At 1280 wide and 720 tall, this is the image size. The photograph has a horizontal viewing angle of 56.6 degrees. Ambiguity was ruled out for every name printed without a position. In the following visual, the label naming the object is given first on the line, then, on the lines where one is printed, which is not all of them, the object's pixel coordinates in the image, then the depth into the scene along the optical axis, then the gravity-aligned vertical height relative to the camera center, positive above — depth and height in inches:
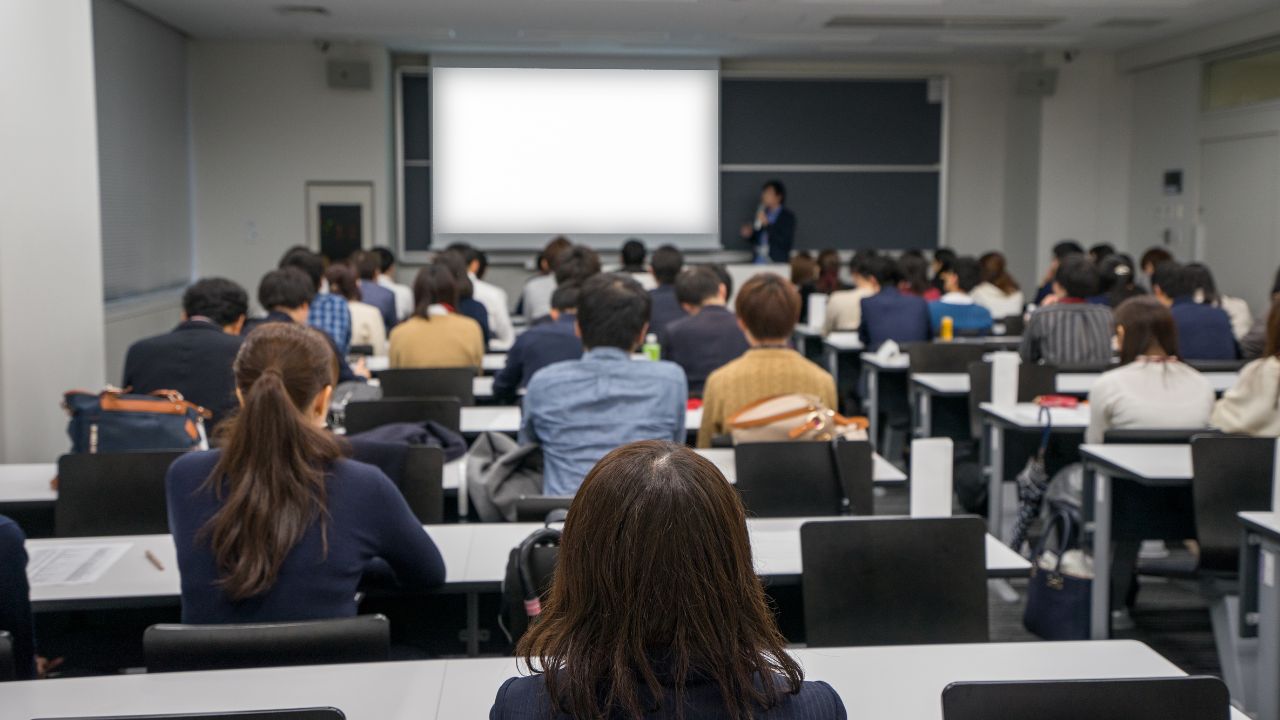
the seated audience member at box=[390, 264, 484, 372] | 217.0 -19.1
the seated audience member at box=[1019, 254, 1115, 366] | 232.2 -17.9
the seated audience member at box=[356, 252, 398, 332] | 290.4 -14.9
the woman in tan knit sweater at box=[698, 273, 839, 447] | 150.6 -16.3
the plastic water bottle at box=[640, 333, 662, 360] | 208.8 -20.4
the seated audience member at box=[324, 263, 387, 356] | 258.7 -17.7
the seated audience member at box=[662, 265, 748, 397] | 216.1 -19.4
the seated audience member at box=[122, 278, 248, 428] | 155.8 -17.4
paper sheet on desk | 100.3 -29.1
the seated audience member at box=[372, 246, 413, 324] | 323.9 -13.9
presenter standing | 468.8 +4.4
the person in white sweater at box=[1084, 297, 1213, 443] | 162.4 -20.6
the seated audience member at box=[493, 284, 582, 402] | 189.2 -18.7
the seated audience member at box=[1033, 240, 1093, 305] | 351.9 -7.3
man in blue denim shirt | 130.4 -18.7
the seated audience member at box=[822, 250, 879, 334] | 322.3 -19.6
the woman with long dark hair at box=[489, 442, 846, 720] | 49.9 -15.6
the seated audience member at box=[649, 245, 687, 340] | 265.7 -12.5
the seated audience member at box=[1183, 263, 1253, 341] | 239.5 -9.7
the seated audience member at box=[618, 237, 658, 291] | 315.0 -6.3
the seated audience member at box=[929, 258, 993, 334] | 299.0 -19.5
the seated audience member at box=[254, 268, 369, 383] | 201.2 -10.7
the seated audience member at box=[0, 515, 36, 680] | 85.5 -26.4
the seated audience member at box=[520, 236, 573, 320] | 307.9 -13.8
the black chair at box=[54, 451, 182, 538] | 121.6 -26.9
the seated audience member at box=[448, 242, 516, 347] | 292.5 -19.2
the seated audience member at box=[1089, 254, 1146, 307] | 297.3 -12.2
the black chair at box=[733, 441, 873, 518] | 124.0 -25.4
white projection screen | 461.7 +31.9
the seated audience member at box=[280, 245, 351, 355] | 233.8 -16.7
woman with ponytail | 86.0 -20.9
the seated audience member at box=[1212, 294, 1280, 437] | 150.4 -20.4
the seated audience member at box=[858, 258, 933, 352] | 282.5 -19.7
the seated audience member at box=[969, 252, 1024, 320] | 337.7 -17.0
